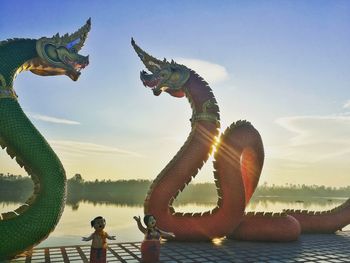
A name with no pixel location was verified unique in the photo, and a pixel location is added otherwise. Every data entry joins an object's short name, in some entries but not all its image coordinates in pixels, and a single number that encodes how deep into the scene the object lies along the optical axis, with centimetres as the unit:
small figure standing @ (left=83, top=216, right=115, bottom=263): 530
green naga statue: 590
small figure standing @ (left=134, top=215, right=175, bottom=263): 593
